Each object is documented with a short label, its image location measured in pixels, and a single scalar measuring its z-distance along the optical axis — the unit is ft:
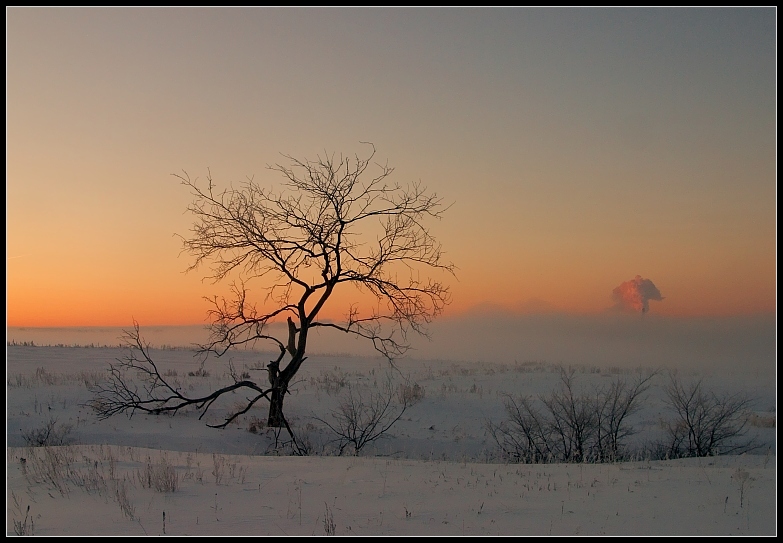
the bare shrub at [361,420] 54.65
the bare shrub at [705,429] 52.44
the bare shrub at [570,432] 50.93
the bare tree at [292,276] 55.11
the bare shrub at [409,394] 68.90
